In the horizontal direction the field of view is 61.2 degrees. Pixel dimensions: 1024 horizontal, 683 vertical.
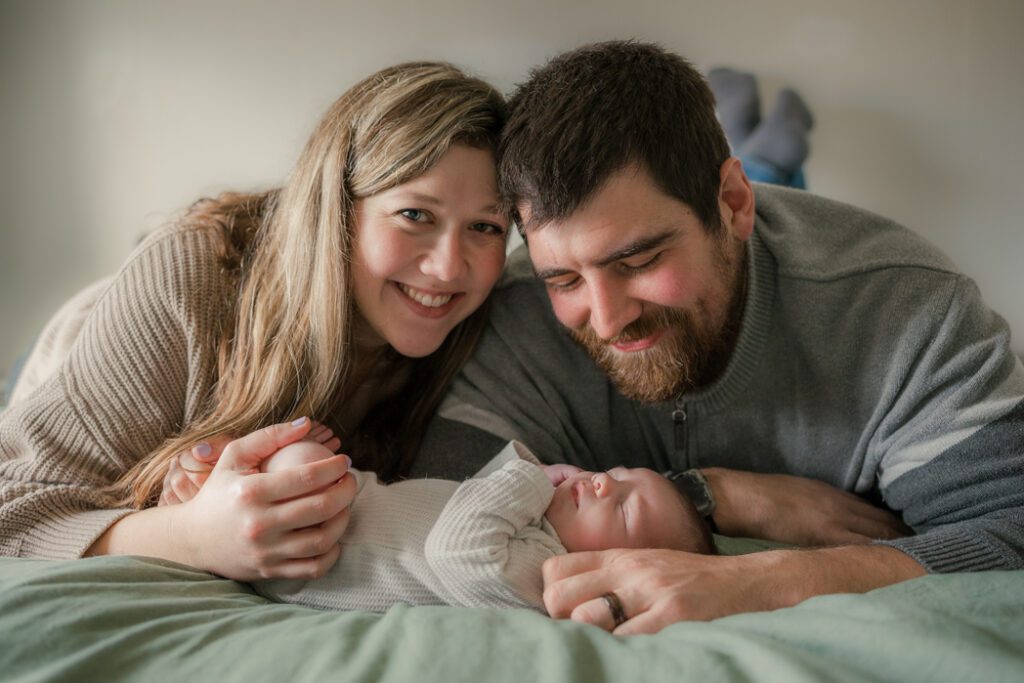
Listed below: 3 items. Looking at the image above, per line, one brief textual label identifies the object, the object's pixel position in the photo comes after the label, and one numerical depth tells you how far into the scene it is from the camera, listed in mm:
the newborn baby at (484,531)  1082
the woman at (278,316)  1269
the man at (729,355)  1239
